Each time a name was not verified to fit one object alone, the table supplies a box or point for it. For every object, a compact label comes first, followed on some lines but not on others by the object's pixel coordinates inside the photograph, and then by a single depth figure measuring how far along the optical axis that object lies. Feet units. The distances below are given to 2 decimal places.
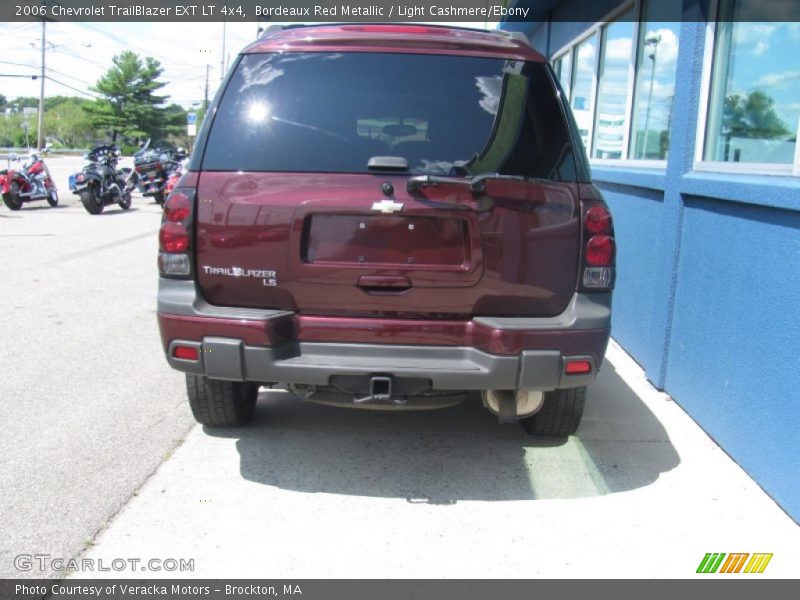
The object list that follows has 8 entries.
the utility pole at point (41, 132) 132.77
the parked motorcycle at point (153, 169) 58.29
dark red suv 10.34
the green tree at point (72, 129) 260.42
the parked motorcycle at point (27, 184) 49.85
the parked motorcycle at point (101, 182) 49.83
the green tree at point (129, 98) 263.49
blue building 11.46
